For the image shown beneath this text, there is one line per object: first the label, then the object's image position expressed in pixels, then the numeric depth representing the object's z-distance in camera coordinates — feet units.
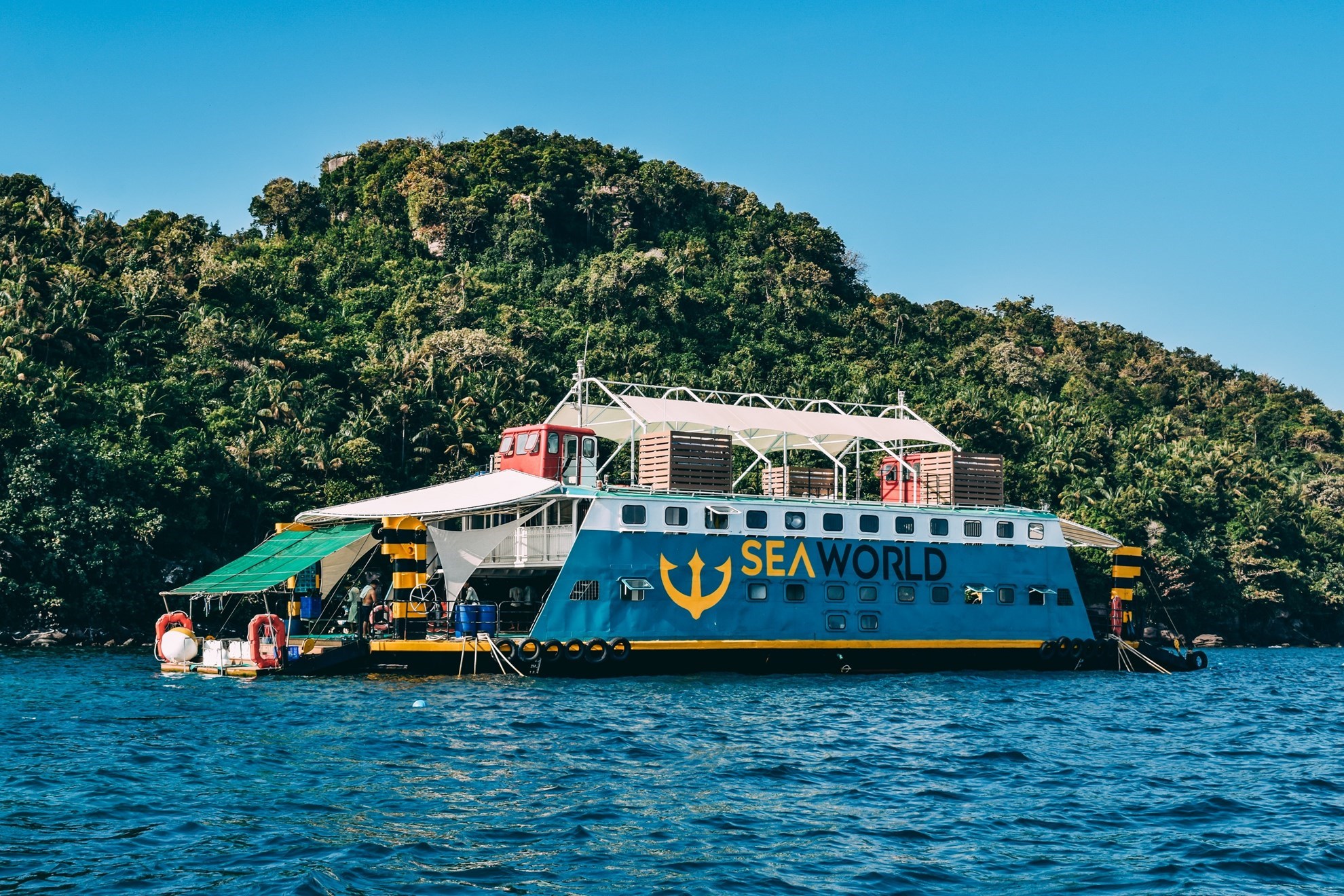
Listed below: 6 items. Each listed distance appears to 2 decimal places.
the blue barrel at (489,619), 112.88
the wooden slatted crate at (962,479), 139.44
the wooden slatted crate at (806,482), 146.92
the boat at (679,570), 114.52
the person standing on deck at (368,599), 114.73
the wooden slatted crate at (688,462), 125.18
